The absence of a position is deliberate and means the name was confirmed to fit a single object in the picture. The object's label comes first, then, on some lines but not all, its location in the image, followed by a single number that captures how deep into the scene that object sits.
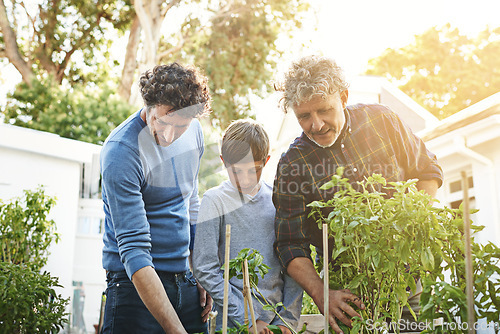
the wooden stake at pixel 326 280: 1.20
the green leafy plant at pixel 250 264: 1.32
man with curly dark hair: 1.65
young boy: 1.89
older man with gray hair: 1.73
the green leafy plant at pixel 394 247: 1.16
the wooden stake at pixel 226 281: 1.18
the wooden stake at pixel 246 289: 1.24
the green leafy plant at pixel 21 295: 2.85
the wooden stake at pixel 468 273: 0.98
